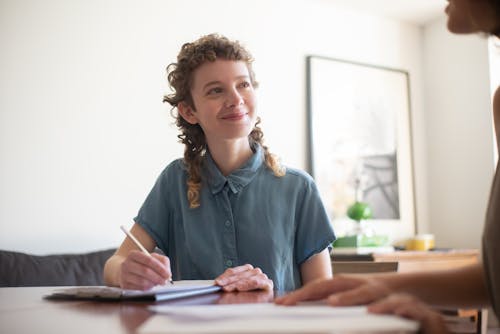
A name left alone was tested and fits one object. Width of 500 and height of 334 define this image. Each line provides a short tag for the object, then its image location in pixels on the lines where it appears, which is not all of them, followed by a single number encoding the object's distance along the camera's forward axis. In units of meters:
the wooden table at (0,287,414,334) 0.59
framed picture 3.58
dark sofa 2.21
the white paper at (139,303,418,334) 0.41
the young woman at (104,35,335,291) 1.33
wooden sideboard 2.84
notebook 0.81
